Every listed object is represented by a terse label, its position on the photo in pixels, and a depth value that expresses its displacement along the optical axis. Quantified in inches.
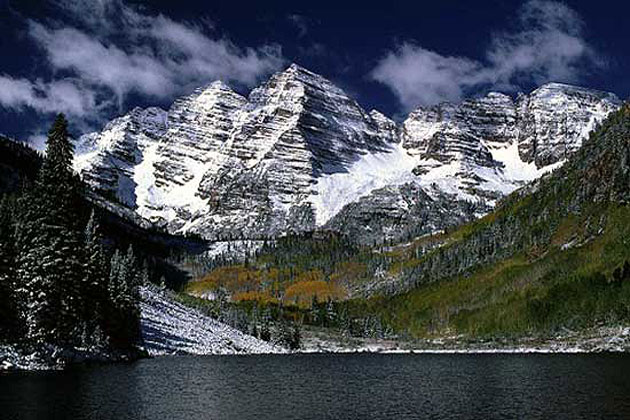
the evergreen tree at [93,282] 3759.8
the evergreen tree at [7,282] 3043.8
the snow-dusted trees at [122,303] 4220.0
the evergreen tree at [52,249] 3213.6
